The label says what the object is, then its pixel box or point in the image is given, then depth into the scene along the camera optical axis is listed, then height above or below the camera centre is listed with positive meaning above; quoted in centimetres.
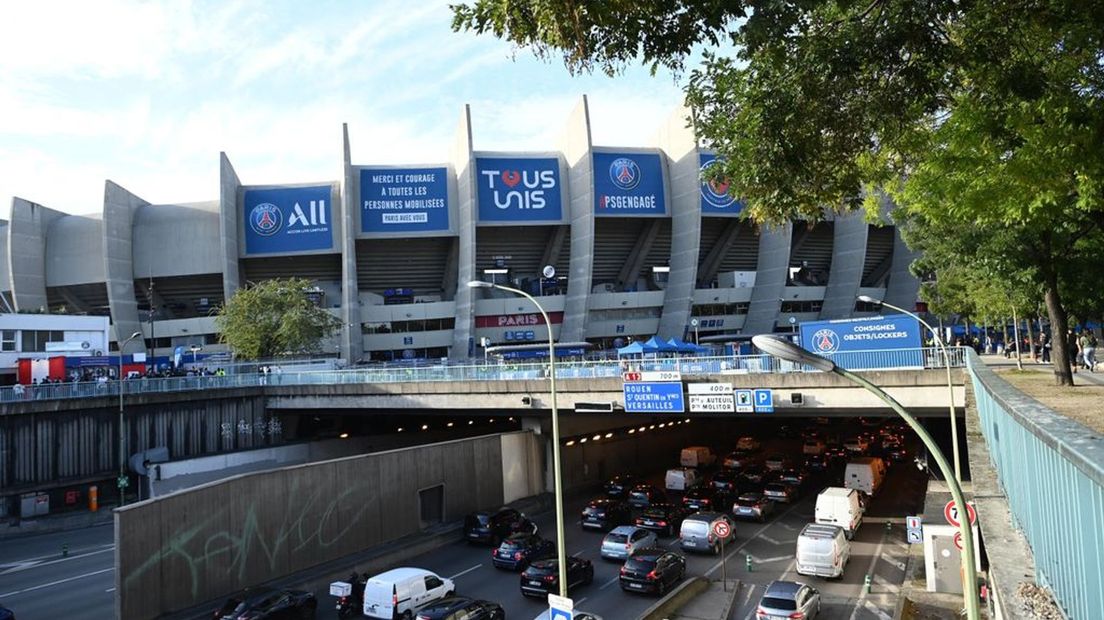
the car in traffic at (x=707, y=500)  3312 -807
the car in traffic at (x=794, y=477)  3797 -812
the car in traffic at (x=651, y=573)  2217 -761
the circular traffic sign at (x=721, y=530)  2291 -649
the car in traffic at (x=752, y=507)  3234 -817
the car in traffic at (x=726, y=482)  3703 -793
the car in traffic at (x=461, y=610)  1830 -702
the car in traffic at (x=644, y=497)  3434 -789
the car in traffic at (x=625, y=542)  2606 -773
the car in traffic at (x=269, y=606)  1905 -695
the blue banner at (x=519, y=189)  7219 +1686
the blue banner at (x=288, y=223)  7125 +1417
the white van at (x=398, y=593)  2019 -718
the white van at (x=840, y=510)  2759 -728
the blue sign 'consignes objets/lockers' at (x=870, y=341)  2638 -47
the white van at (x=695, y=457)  4459 -774
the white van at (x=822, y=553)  2306 -754
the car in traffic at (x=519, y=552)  2556 -773
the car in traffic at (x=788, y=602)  1827 -730
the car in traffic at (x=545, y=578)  2209 -756
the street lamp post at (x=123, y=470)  3469 -540
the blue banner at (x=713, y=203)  7481 +1470
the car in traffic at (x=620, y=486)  3722 -796
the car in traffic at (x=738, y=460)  4384 -811
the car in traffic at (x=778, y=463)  4208 -803
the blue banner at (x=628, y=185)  7350 +1697
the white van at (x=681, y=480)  3925 -809
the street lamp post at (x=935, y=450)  705 -131
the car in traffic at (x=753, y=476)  3831 -808
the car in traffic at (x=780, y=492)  3562 -827
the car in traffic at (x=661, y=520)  3066 -814
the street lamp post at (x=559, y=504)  1410 -355
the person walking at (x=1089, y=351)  3100 -156
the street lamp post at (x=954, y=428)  1960 -310
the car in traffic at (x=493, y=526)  2948 -777
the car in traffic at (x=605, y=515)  3172 -808
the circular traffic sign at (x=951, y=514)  1872 -526
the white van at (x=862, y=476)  3422 -739
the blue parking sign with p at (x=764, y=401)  2794 -272
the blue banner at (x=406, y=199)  7119 +1615
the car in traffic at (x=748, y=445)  5003 -802
